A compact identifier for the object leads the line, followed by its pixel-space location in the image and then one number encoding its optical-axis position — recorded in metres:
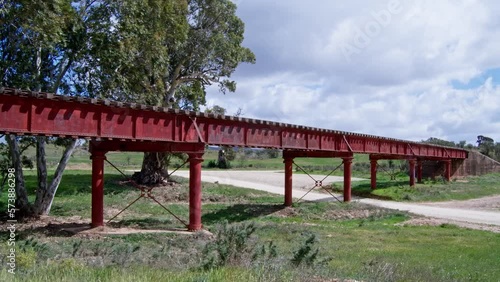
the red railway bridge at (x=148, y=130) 12.72
